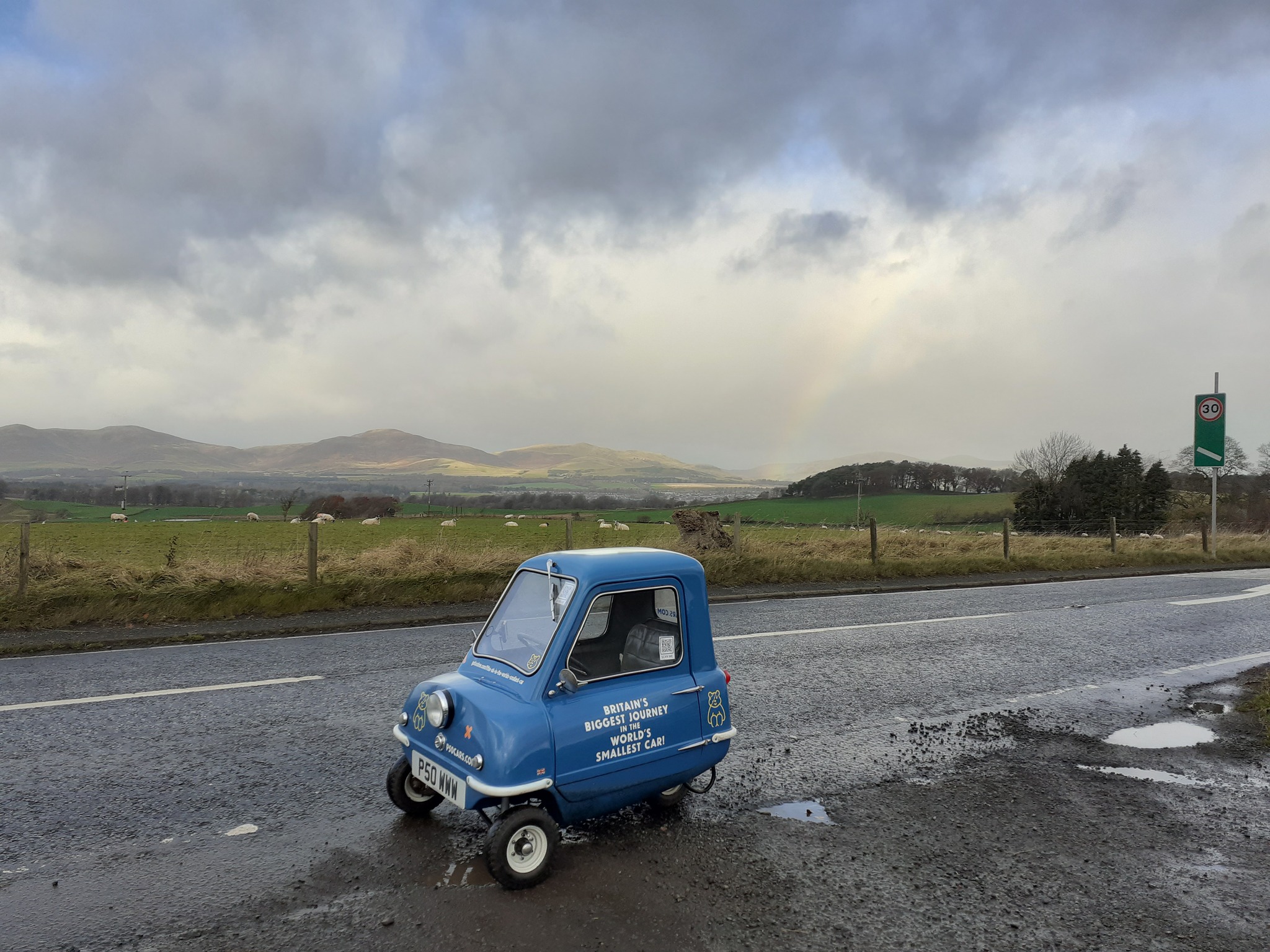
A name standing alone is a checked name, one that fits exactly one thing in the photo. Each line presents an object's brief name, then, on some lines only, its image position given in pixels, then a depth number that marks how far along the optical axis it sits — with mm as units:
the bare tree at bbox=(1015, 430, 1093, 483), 71562
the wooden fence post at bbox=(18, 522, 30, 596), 11750
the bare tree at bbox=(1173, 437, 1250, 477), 62969
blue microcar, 3967
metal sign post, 23062
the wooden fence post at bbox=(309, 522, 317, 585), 13508
